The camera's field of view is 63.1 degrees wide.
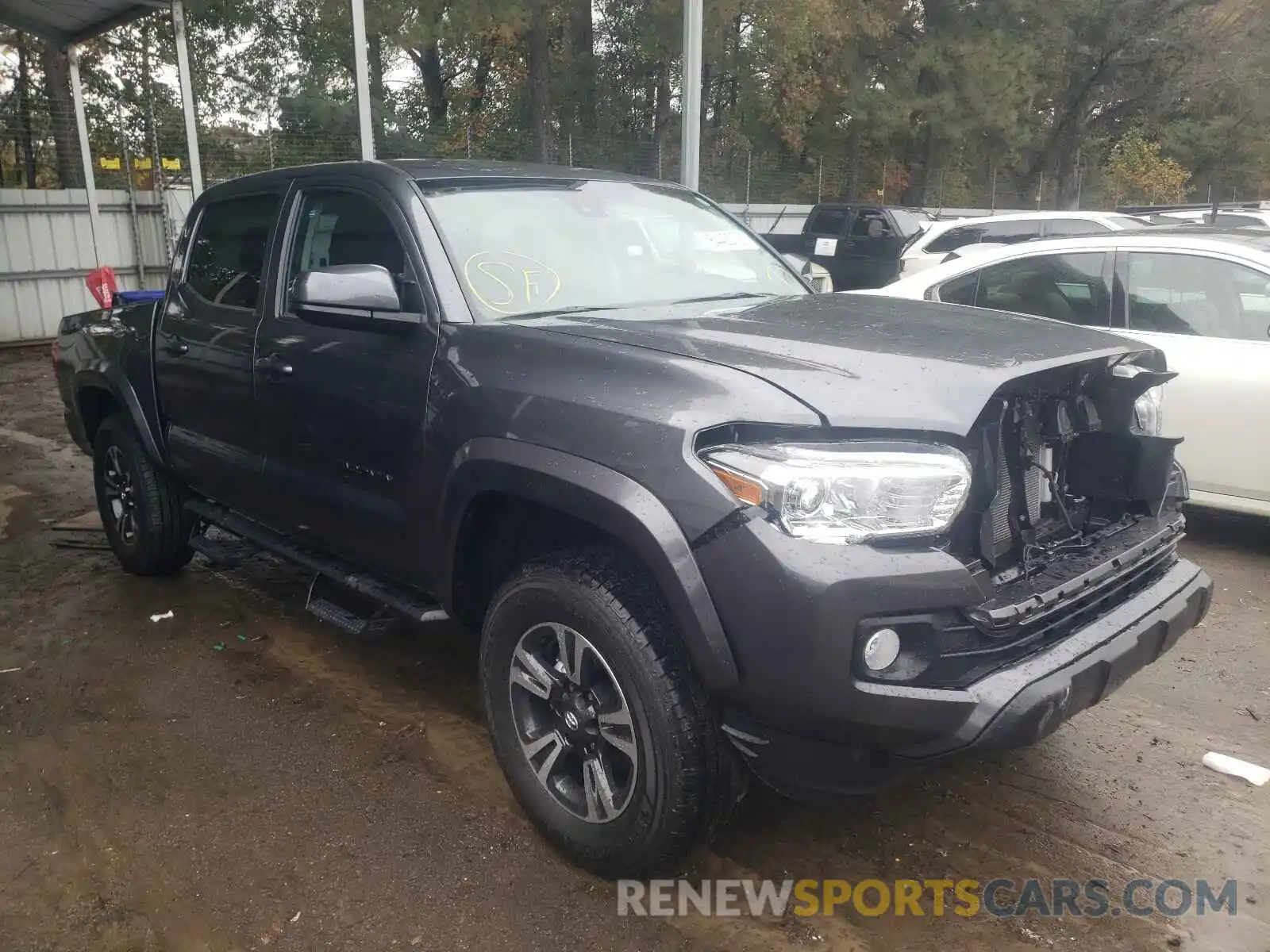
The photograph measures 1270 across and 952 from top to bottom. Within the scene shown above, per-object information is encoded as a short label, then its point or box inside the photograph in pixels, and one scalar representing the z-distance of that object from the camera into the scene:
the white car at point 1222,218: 13.39
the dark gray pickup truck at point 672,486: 2.28
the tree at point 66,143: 14.72
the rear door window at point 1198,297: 5.37
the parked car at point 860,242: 15.80
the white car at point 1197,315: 5.25
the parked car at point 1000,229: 13.05
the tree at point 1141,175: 40.69
